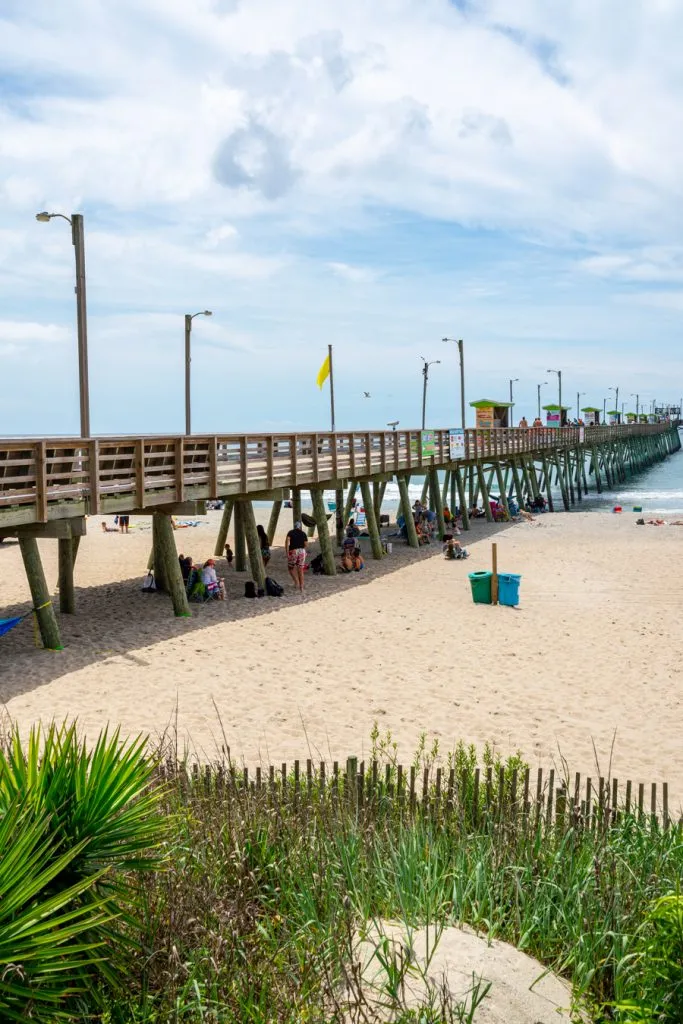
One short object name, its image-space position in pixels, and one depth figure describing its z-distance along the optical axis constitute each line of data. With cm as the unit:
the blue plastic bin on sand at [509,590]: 1666
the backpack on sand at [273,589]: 1764
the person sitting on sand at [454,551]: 2341
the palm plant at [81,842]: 323
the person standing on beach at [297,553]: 1823
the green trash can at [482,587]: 1683
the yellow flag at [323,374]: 3167
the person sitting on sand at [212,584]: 1691
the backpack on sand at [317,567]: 2098
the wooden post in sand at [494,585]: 1666
